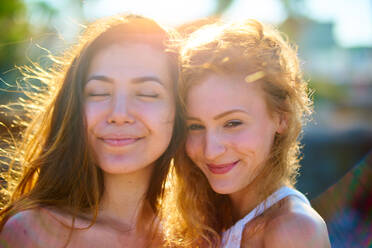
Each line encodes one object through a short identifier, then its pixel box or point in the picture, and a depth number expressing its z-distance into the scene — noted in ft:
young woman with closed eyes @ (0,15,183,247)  7.88
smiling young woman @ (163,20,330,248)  8.22
